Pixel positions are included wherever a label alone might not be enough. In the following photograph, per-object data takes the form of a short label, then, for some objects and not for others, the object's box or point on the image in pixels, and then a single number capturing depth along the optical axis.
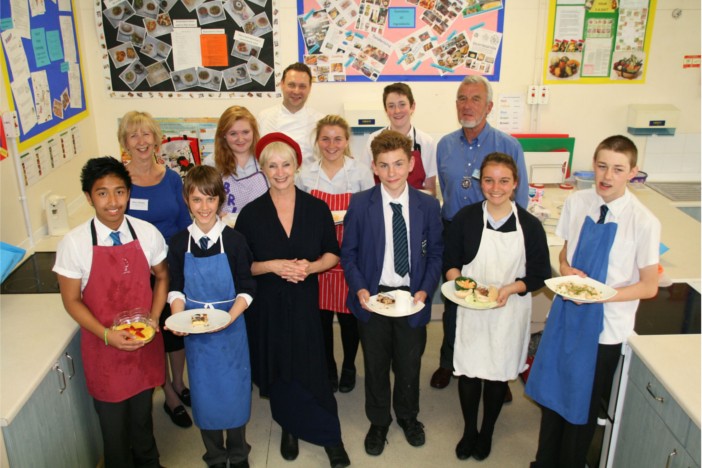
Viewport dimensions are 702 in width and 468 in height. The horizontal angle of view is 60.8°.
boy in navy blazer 2.65
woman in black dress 2.61
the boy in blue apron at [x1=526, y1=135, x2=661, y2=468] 2.27
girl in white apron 2.56
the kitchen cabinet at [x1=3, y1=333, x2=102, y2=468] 2.11
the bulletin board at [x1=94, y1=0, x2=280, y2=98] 4.13
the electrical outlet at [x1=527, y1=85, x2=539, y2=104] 4.34
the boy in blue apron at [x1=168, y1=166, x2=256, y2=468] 2.48
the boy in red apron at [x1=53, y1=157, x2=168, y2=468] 2.31
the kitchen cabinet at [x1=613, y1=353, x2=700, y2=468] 1.99
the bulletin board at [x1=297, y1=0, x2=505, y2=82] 4.20
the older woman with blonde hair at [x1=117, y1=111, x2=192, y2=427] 2.84
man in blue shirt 3.11
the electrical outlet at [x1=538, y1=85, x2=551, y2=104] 4.35
